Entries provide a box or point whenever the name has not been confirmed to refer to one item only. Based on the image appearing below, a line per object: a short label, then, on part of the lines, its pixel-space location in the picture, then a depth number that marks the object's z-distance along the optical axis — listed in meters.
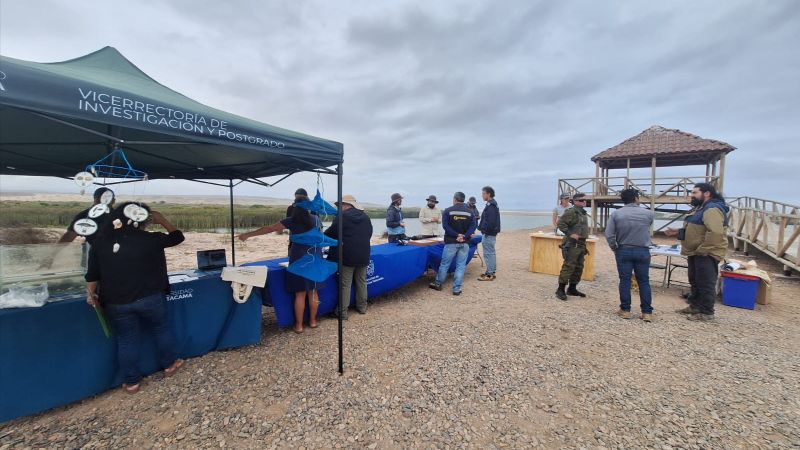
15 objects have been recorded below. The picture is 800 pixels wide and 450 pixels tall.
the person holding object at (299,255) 3.33
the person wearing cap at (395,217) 7.18
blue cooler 4.76
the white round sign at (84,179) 1.83
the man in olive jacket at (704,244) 3.99
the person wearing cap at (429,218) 8.09
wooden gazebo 13.88
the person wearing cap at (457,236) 5.43
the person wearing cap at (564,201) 5.94
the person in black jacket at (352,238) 3.92
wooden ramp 7.14
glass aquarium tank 2.55
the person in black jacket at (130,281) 2.27
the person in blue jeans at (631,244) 4.15
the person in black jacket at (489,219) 6.14
